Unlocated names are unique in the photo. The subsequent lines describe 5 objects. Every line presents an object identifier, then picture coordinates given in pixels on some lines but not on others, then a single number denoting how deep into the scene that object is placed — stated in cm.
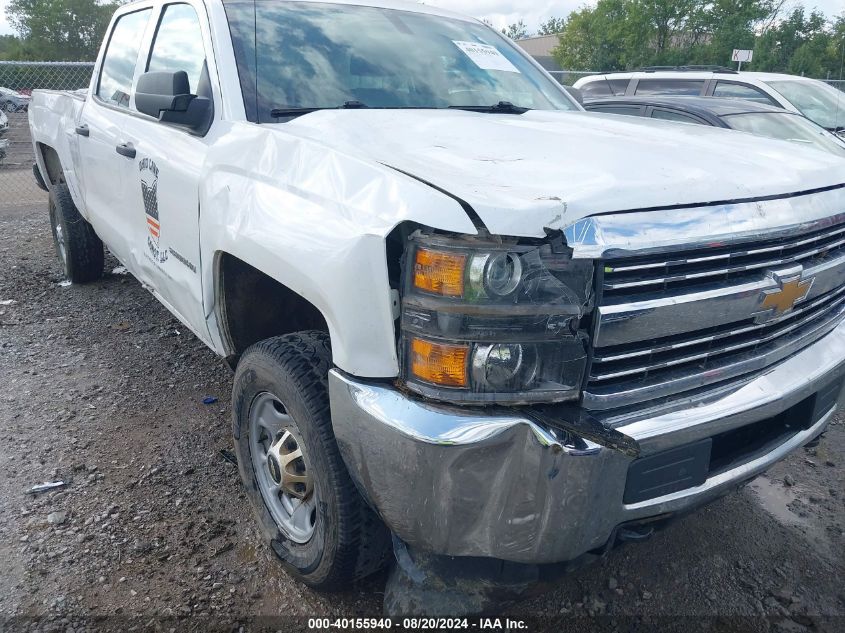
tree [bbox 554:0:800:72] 3559
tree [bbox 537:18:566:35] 7229
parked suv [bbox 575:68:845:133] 878
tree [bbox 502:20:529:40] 7214
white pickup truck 169
